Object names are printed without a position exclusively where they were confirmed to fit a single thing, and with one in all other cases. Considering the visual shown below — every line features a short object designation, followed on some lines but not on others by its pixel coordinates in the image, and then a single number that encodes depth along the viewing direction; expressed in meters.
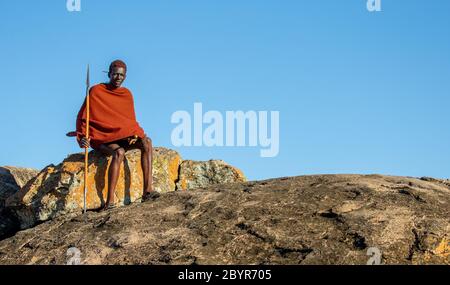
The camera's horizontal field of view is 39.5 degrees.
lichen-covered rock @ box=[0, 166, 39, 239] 11.89
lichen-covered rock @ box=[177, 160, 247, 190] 12.29
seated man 10.98
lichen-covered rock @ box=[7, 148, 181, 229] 10.92
